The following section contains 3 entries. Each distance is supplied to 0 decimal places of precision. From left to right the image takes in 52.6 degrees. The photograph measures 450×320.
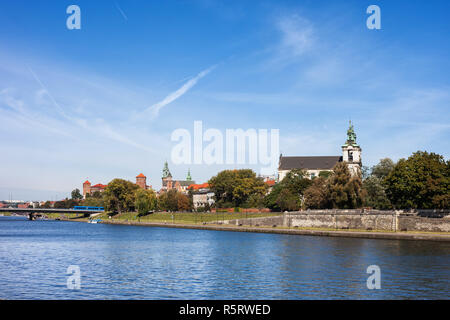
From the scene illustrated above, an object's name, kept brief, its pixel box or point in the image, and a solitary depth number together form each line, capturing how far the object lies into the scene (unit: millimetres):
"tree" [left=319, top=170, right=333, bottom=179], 140588
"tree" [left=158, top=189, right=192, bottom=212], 150000
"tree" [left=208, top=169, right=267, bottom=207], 142125
